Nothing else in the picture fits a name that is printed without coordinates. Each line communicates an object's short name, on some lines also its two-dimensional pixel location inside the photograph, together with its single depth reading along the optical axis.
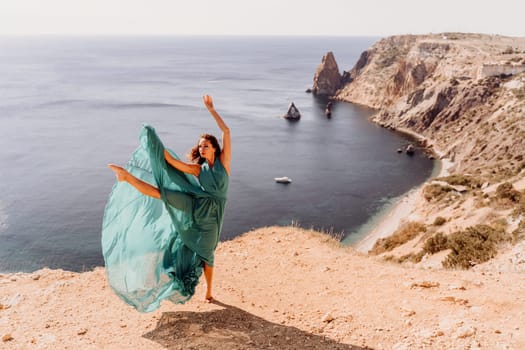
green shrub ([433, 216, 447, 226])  24.61
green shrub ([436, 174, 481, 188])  32.66
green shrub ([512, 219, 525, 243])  14.32
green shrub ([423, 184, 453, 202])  32.81
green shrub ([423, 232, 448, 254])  17.44
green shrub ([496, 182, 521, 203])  21.64
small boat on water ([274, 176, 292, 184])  51.47
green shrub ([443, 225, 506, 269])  13.45
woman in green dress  7.12
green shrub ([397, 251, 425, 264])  17.44
